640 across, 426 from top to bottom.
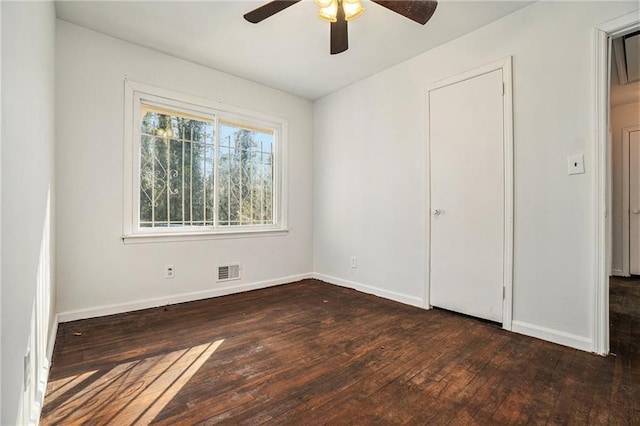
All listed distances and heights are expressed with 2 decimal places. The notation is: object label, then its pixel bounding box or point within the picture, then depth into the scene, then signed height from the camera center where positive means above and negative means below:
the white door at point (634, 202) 4.34 +0.13
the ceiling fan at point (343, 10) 1.87 +1.33
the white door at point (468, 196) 2.54 +0.15
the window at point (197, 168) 2.94 +0.51
